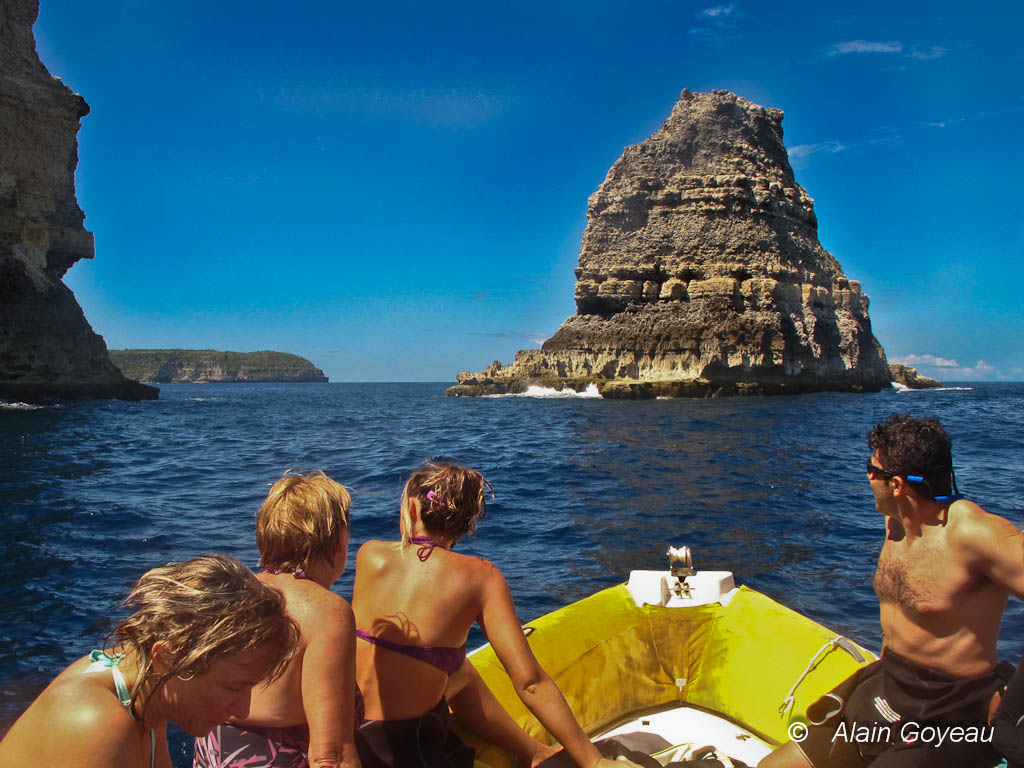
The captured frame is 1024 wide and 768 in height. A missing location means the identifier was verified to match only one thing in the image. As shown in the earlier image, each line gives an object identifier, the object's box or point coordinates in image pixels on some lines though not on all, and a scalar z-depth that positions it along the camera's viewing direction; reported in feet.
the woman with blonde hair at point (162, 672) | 4.81
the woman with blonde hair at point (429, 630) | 8.73
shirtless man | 8.46
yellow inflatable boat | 12.29
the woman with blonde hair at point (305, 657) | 7.21
